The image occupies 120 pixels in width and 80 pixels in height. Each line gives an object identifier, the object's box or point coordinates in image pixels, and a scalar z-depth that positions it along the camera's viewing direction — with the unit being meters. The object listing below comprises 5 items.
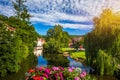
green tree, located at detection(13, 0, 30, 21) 19.00
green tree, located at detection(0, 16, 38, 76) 10.06
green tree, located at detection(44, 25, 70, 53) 27.20
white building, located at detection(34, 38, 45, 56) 39.98
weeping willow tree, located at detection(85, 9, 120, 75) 9.86
